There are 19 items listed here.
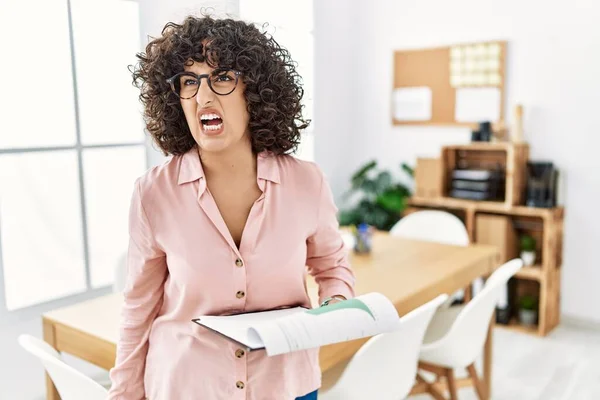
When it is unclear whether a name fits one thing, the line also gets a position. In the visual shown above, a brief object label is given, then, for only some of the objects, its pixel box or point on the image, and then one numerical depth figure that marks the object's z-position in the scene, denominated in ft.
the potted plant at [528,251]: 12.07
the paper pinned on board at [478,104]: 12.78
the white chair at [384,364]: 5.30
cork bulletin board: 12.69
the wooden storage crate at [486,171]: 11.87
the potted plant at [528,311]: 12.06
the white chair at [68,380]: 4.47
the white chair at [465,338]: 6.59
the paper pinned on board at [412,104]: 13.82
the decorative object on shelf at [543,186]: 11.70
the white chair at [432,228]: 9.96
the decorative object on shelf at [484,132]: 12.37
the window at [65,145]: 8.26
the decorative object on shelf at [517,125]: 12.07
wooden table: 5.62
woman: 3.52
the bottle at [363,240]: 8.74
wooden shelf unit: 11.66
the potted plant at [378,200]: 13.26
